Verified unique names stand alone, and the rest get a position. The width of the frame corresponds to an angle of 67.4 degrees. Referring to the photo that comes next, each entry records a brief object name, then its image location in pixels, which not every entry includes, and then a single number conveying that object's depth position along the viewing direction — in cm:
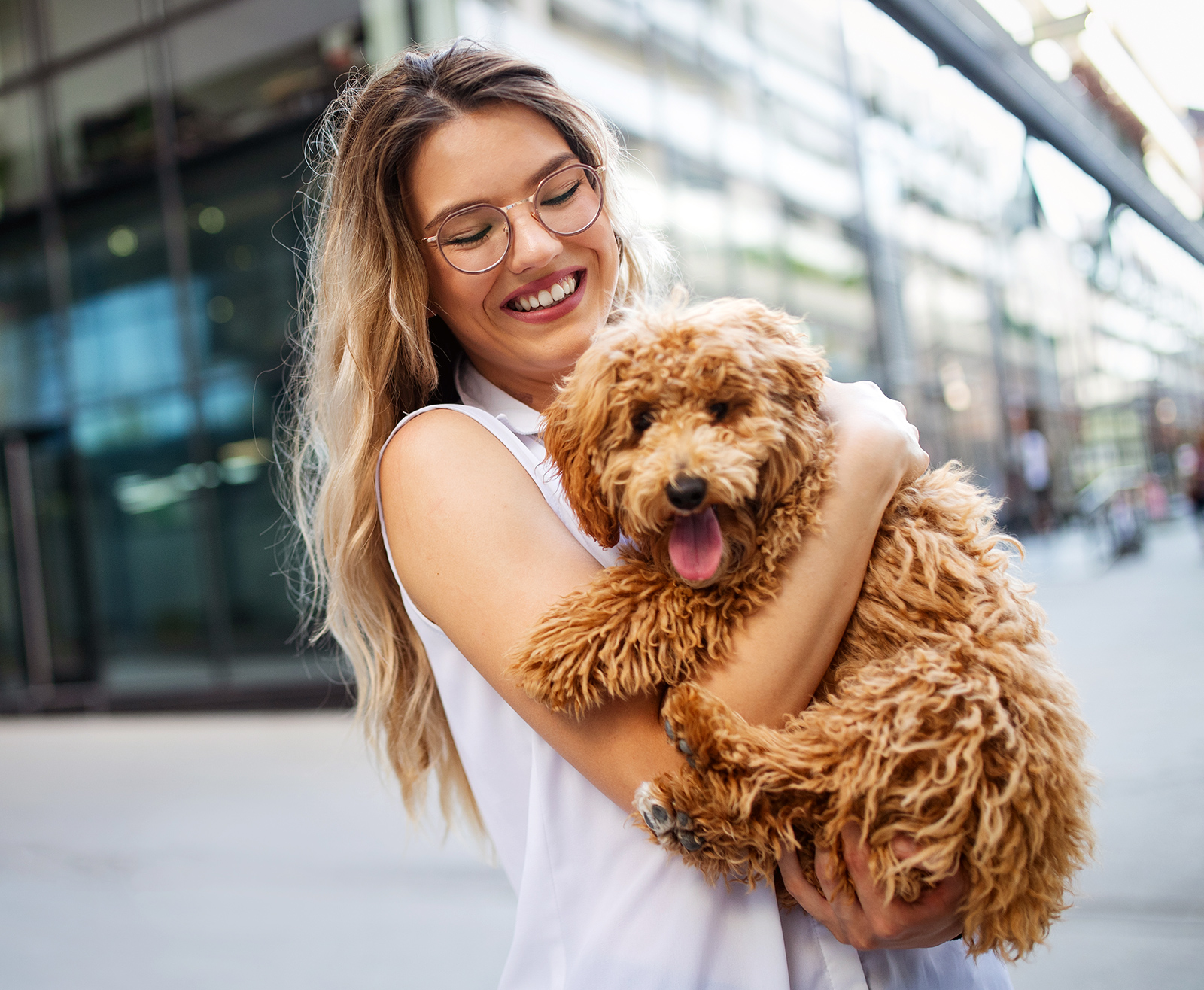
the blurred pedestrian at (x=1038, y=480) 1415
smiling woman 125
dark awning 523
